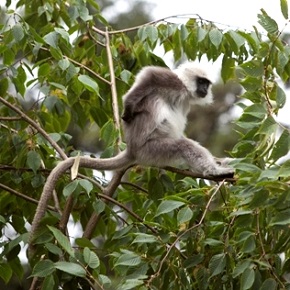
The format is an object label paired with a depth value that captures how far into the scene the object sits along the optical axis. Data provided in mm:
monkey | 11086
